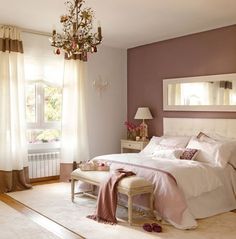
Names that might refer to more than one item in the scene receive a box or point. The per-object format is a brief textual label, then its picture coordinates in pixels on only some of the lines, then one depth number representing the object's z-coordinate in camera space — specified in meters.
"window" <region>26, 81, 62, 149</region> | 5.86
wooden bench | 3.75
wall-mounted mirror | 5.13
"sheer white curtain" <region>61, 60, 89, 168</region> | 5.99
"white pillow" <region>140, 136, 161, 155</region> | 5.48
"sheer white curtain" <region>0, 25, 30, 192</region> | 5.22
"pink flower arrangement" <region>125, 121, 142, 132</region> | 6.60
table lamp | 6.29
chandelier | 3.20
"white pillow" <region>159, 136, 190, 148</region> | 5.25
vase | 6.70
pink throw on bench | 3.87
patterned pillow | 4.75
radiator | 5.81
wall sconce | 6.62
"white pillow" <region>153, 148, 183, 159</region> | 4.78
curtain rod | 5.57
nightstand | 6.22
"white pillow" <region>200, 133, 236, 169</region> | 4.69
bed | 3.83
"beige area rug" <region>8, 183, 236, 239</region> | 3.47
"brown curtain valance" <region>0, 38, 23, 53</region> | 5.24
